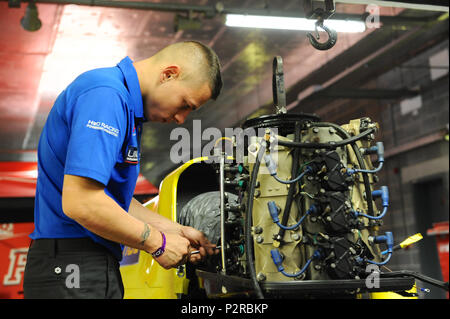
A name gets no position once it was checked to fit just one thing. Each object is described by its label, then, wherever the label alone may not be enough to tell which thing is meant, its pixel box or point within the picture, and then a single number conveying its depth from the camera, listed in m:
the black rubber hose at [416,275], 1.66
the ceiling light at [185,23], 5.85
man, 1.32
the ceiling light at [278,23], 5.12
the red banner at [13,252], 5.76
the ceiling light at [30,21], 5.46
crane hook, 1.89
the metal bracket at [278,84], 2.04
